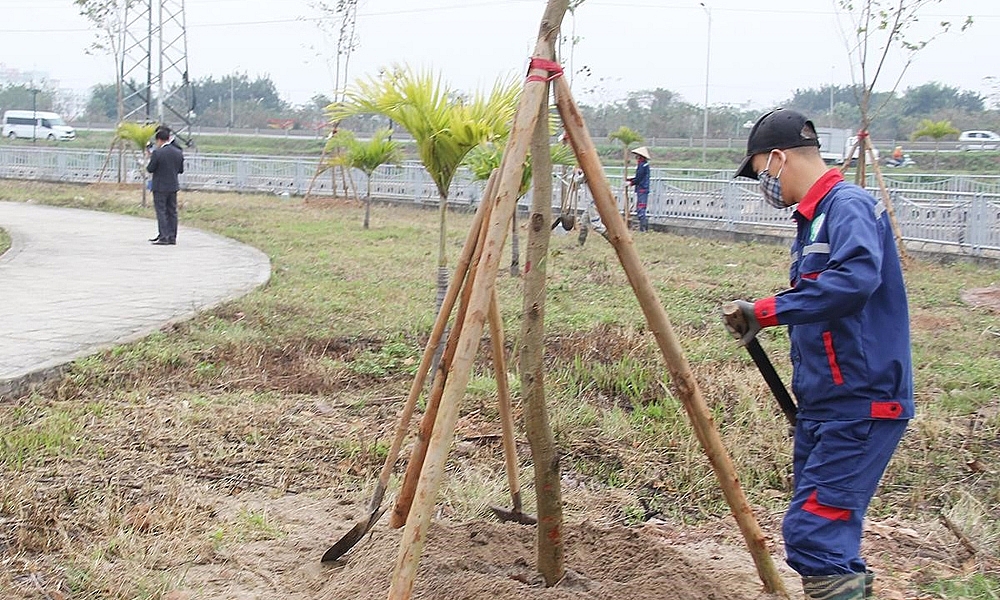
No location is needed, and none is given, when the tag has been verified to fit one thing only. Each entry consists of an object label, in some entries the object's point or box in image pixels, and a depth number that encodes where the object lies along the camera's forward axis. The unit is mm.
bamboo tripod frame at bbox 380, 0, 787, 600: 2916
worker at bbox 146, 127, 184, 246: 14469
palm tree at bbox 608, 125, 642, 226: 20762
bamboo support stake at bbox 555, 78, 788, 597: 3227
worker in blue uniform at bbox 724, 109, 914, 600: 2994
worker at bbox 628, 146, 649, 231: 19312
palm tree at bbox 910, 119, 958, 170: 30672
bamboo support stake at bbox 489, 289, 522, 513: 3764
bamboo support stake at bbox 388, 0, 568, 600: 2895
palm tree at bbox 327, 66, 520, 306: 5391
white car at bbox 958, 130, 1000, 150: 43281
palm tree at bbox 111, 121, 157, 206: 20859
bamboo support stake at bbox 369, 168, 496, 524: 3400
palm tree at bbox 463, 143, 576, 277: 11398
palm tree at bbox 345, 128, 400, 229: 19062
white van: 51875
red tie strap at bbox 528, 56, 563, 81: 3199
